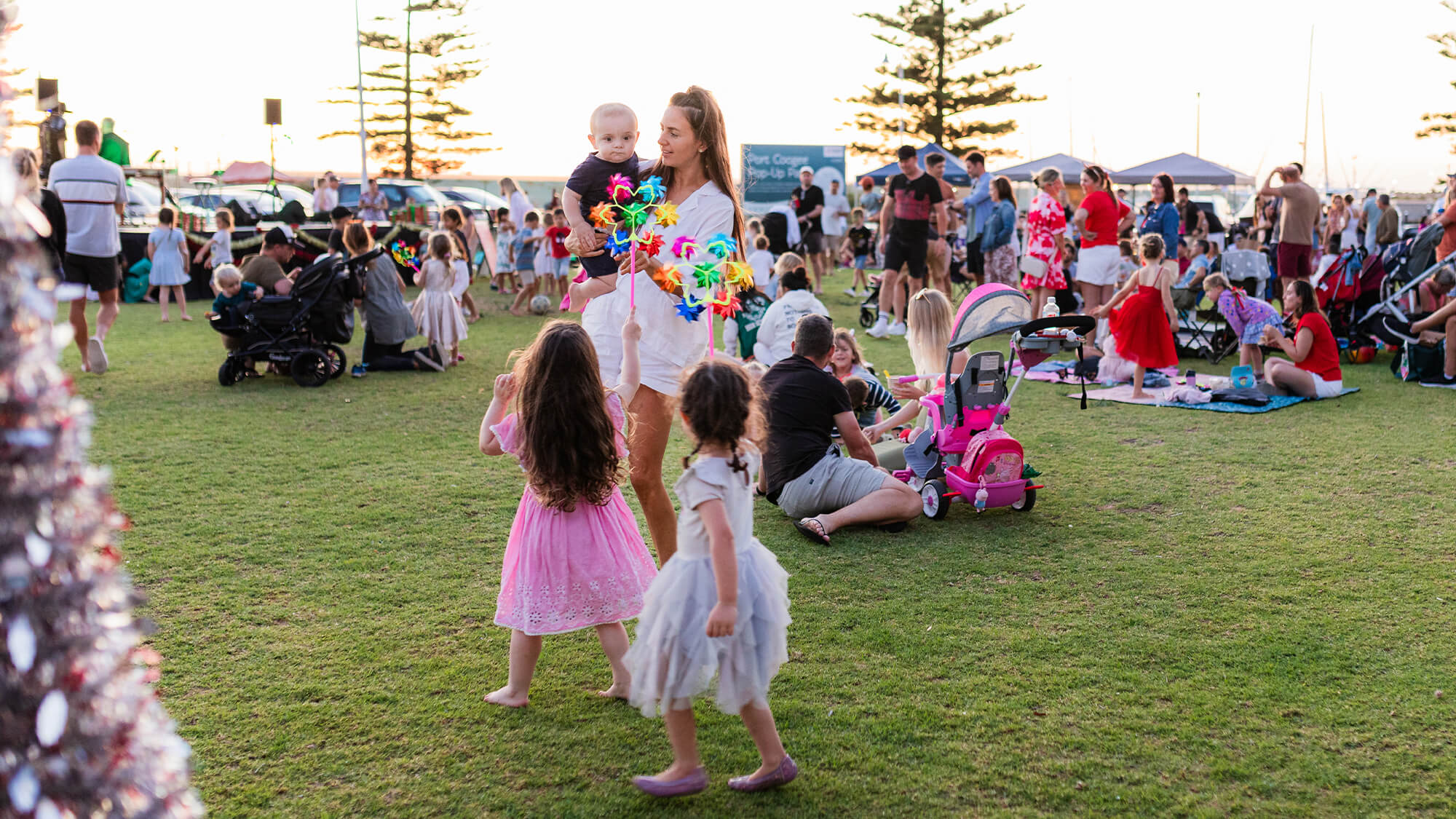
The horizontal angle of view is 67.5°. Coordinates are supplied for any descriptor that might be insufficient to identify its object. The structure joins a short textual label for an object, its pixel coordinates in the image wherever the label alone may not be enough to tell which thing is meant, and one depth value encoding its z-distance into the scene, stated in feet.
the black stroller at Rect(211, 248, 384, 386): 29.48
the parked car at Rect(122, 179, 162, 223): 64.49
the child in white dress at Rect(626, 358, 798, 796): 8.50
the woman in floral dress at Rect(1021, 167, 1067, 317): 34.76
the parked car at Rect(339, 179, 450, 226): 78.84
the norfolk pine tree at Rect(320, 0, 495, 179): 125.18
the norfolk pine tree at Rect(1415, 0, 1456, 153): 99.71
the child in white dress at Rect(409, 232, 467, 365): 32.99
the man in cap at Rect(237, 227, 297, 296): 30.89
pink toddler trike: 17.01
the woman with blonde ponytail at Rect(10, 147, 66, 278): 24.79
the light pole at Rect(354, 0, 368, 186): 115.30
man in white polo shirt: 26.78
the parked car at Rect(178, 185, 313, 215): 70.59
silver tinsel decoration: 4.10
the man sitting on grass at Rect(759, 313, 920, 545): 16.08
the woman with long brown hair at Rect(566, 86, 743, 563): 11.33
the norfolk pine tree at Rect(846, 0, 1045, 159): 120.98
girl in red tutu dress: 27.43
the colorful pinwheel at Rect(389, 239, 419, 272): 30.07
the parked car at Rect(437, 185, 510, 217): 87.50
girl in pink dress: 10.14
